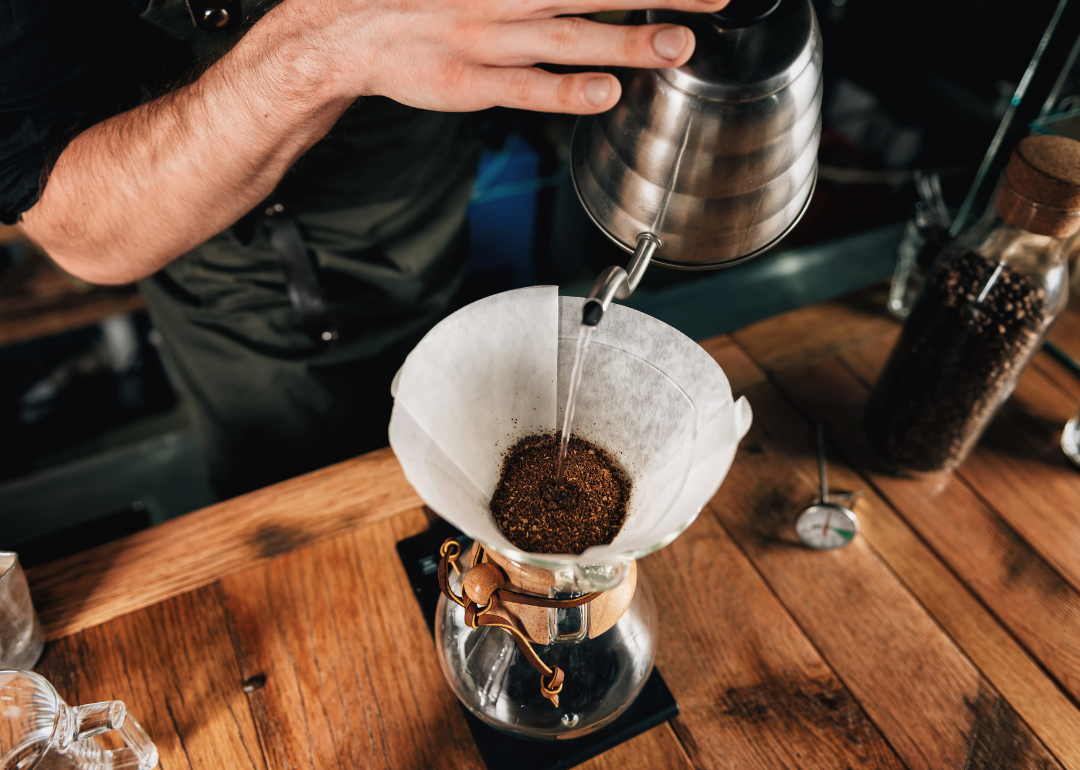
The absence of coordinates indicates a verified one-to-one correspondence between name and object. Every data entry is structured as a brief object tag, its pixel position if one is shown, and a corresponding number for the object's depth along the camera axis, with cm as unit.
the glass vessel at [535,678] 66
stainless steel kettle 47
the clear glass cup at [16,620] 68
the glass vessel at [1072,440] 97
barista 56
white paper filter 50
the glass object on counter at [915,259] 119
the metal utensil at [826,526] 86
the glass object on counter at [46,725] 61
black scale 67
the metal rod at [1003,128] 107
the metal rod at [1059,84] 104
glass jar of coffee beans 73
